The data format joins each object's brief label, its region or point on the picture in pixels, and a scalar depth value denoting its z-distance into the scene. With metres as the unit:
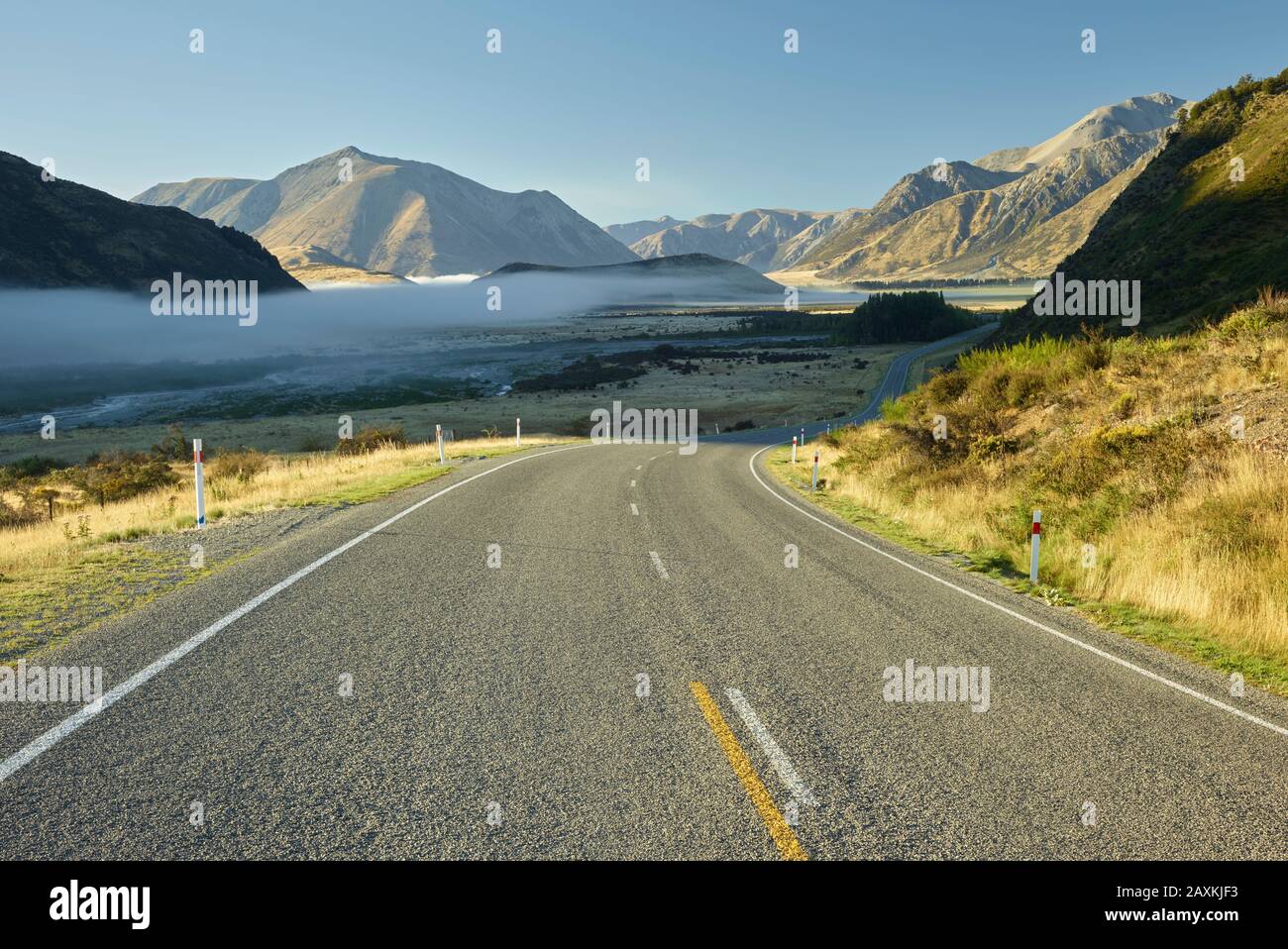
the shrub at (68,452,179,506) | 24.86
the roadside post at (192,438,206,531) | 13.62
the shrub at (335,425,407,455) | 36.97
